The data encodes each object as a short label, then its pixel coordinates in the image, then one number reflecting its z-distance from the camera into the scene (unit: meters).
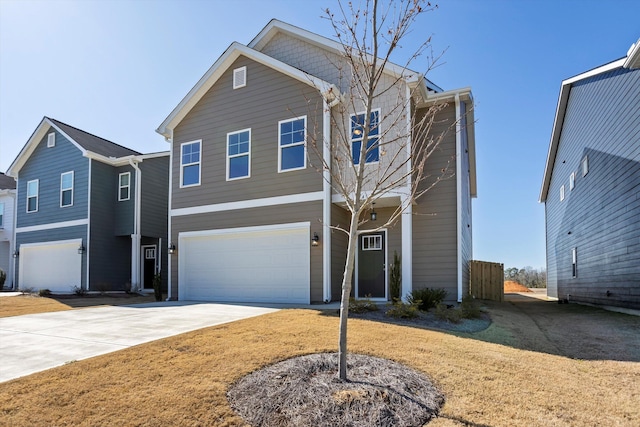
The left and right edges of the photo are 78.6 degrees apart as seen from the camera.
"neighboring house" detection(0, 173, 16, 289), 20.98
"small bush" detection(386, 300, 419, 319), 7.56
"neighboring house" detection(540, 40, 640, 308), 9.82
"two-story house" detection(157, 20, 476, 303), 10.51
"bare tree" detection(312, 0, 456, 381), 4.13
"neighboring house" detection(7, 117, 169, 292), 16.62
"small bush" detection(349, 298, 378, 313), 8.00
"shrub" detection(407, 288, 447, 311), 8.59
